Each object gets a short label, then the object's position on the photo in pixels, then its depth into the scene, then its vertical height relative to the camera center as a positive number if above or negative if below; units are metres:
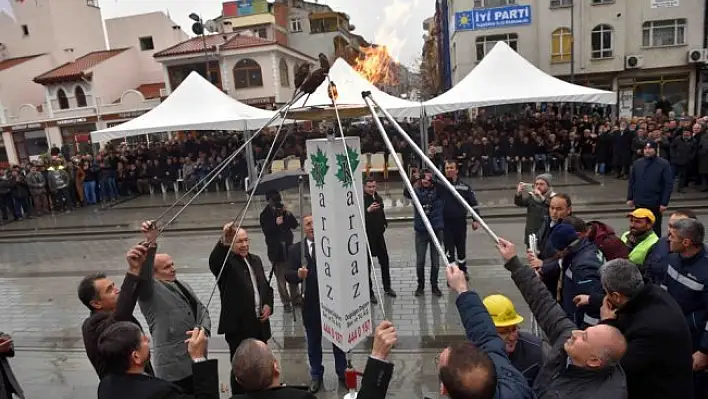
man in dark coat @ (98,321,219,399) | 2.53 -1.26
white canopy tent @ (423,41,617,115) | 13.59 +0.49
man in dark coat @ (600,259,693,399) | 2.82 -1.44
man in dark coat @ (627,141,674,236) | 7.51 -1.38
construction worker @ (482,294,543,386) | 3.05 -1.51
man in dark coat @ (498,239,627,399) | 2.40 -1.37
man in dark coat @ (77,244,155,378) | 3.34 -1.15
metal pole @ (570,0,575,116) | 26.81 +3.28
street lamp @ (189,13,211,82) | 21.56 +5.00
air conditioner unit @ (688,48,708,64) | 26.25 +1.88
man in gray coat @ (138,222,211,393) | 3.84 -1.50
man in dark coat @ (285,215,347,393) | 5.02 -2.11
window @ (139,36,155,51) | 39.94 +7.55
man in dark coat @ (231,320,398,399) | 2.35 -1.22
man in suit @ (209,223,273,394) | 4.42 -1.52
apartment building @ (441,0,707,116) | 27.08 +3.27
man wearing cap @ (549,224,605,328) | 3.84 -1.39
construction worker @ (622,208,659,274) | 4.63 -1.35
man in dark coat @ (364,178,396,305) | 7.17 -1.61
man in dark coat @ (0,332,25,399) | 3.82 -1.75
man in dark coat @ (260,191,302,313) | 7.06 -1.61
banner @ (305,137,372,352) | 4.19 -1.04
